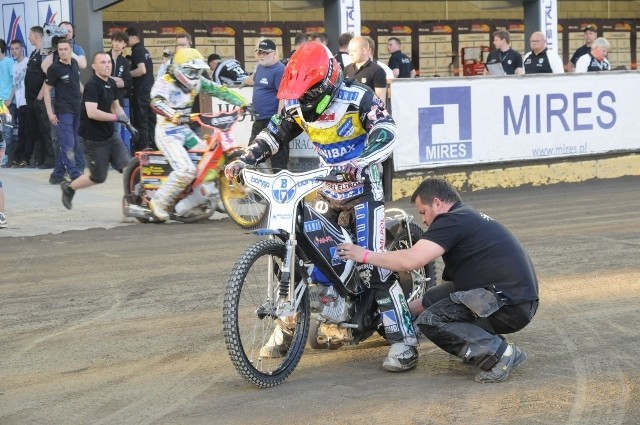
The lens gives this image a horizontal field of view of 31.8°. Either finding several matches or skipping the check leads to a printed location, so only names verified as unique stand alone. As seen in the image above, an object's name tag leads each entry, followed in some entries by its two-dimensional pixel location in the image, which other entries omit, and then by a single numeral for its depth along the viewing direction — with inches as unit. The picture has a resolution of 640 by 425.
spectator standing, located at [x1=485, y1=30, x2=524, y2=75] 664.4
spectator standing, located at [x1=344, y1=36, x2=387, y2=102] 520.1
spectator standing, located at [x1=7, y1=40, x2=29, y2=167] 695.1
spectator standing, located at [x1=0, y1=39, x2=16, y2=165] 658.2
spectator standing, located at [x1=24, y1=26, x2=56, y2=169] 650.2
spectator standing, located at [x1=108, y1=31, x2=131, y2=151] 656.4
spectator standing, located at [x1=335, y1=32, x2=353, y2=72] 574.6
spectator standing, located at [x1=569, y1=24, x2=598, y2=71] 730.2
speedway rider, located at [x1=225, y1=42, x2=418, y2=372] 240.2
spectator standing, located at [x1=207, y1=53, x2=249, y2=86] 633.0
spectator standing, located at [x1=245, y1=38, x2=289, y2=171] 540.1
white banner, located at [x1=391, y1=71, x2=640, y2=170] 563.5
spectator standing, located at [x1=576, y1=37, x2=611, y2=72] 650.8
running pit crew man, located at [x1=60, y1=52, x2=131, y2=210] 487.2
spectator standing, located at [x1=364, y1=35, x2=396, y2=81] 528.3
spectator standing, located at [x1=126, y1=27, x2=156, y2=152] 678.5
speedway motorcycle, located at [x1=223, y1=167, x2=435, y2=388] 224.1
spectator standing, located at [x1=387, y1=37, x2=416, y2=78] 781.3
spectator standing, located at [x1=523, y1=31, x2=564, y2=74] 633.0
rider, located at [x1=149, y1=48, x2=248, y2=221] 460.1
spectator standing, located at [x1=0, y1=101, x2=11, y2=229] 442.3
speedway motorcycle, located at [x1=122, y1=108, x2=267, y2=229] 462.9
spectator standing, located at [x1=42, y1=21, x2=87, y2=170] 609.4
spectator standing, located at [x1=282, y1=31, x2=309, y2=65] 604.1
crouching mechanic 234.1
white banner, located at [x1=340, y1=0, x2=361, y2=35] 762.2
